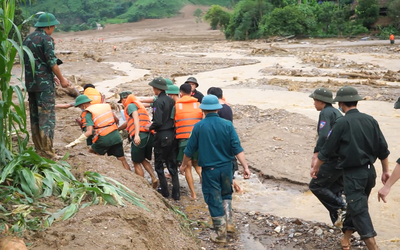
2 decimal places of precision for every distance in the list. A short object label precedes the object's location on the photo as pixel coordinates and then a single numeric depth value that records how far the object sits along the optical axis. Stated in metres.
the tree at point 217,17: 60.22
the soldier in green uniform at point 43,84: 6.02
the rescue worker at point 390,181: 4.60
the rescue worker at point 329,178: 5.74
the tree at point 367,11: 45.47
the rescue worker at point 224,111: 7.55
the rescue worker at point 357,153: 4.94
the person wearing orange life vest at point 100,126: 7.47
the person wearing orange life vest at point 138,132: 7.39
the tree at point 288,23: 48.66
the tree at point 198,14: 82.00
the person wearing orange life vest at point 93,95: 8.96
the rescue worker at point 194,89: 8.16
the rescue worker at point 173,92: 7.78
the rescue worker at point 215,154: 5.70
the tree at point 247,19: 51.84
